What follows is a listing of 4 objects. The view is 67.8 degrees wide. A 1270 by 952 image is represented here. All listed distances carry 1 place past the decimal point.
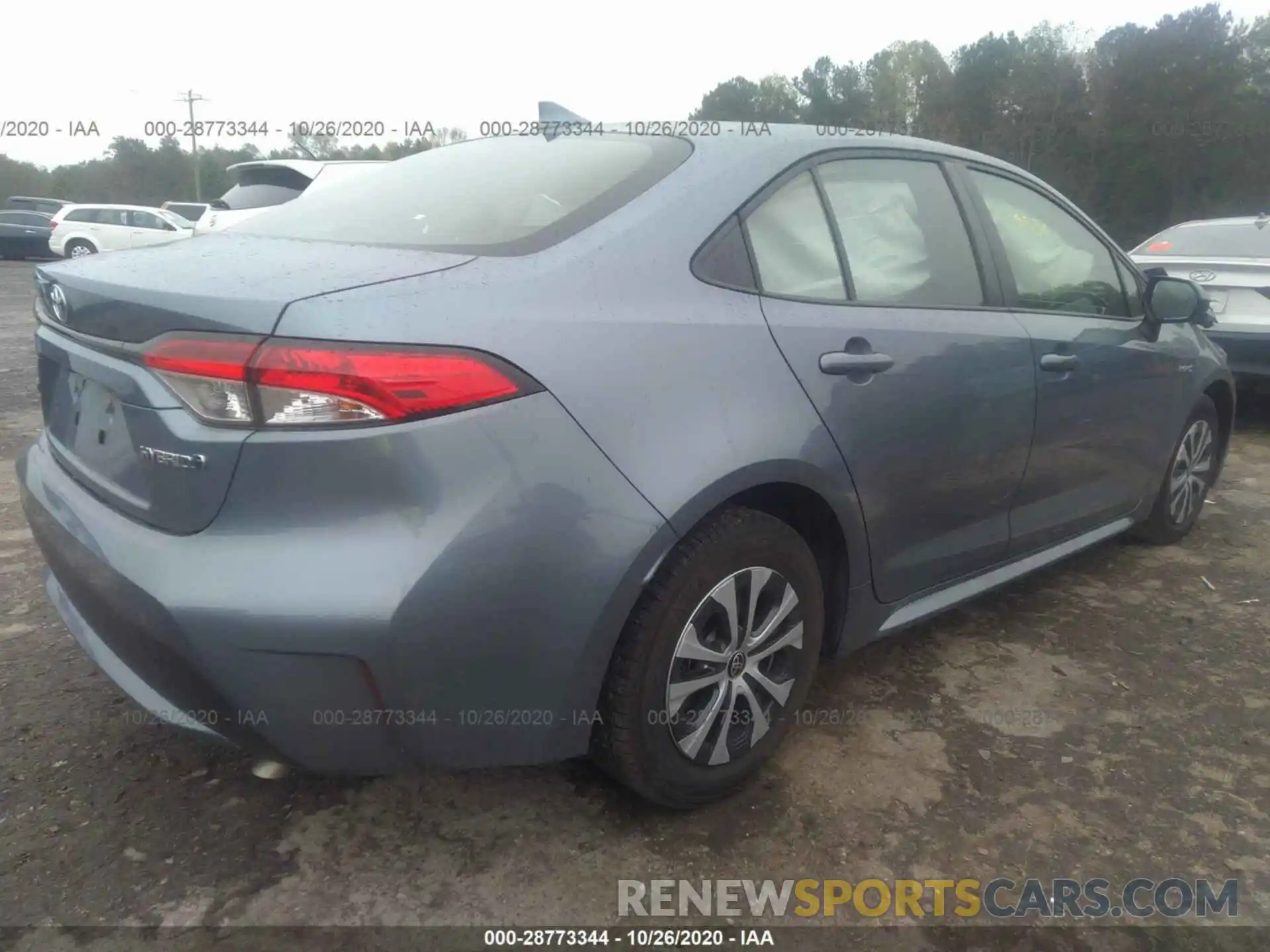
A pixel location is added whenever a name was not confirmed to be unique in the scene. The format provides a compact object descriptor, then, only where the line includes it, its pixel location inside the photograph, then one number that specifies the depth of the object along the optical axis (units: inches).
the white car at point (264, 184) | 350.6
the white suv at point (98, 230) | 769.6
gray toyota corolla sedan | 61.6
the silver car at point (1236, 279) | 227.6
